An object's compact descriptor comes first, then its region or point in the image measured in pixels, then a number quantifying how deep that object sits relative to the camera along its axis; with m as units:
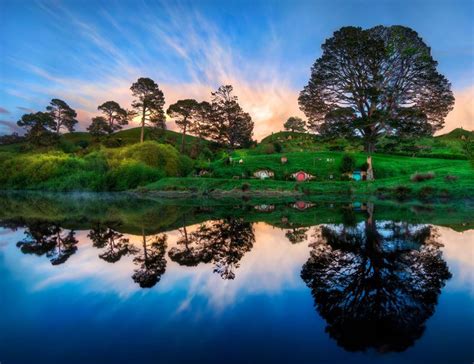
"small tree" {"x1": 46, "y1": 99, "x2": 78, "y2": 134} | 104.50
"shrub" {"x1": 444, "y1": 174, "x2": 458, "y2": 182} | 39.16
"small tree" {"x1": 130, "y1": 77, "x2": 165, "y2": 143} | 78.88
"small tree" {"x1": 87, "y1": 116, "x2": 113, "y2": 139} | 110.19
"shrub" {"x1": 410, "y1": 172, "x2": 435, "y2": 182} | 40.97
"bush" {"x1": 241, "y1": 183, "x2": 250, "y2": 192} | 44.93
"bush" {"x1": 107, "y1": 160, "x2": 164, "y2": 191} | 55.66
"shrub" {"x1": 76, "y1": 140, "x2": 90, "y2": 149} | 112.14
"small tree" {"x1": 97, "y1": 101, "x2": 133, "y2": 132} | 110.69
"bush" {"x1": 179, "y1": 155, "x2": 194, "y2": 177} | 64.25
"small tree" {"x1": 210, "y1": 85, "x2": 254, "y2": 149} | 99.12
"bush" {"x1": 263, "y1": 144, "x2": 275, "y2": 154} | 78.19
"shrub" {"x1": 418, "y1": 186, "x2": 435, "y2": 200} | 36.28
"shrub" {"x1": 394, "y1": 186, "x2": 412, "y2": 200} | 37.34
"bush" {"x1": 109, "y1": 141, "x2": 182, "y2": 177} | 61.25
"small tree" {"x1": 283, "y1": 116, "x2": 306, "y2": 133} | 116.09
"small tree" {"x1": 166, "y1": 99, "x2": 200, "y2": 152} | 89.19
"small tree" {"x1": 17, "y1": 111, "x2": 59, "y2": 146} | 99.31
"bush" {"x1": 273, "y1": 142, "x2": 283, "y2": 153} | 80.36
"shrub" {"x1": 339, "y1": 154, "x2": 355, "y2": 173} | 54.81
